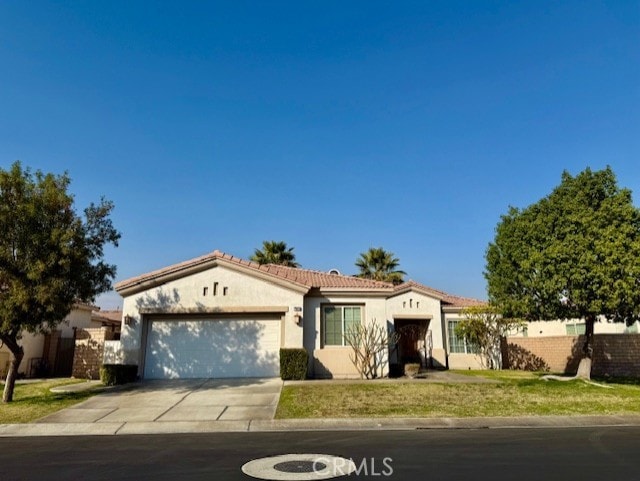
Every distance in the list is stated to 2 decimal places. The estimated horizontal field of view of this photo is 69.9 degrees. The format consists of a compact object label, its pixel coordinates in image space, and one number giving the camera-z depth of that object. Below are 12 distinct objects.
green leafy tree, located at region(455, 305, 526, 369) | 22.44
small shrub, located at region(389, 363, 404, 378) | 18.05
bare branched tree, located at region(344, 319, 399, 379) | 16.89
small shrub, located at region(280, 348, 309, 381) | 15.80
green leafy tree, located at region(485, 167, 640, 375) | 13.86
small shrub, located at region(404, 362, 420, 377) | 17.22
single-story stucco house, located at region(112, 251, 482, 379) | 16.78
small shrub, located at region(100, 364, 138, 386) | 15.27
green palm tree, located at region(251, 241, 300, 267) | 32.25
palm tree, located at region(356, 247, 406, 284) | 35.31
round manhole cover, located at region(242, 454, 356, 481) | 6.02
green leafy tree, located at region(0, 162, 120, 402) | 11.99
